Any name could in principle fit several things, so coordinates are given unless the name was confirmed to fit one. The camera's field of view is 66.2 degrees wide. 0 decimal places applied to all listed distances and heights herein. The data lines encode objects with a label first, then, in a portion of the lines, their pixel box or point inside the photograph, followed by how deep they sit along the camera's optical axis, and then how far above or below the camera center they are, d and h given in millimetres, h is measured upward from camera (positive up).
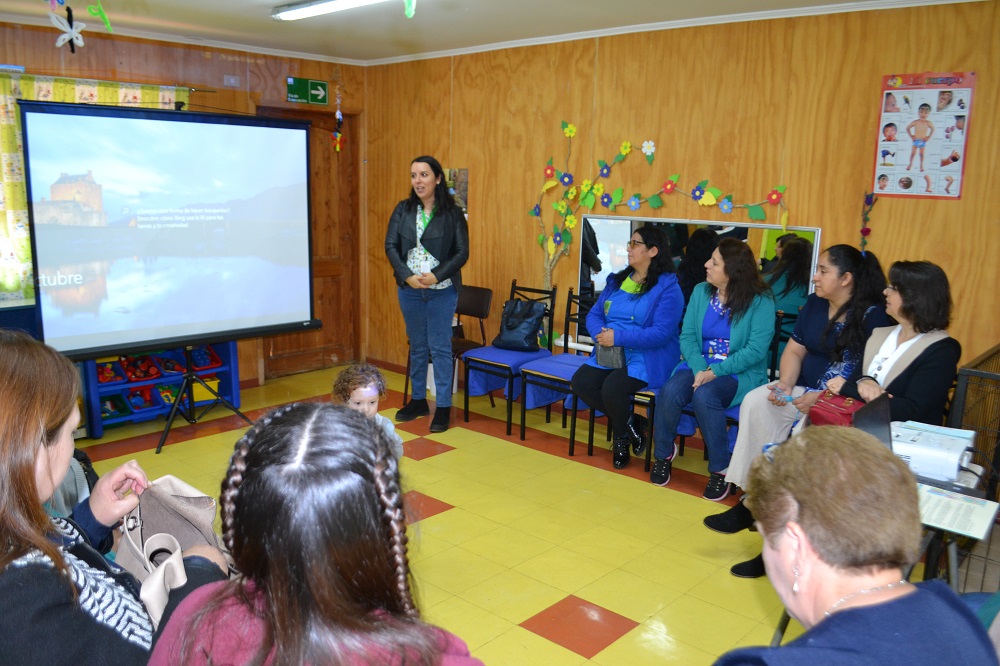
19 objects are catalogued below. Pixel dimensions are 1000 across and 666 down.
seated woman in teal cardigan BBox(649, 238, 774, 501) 3979 -723
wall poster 3770 +425
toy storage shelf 4734 -1179
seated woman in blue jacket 4301 -669
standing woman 4906 -353
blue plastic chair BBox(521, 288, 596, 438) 4641 -965
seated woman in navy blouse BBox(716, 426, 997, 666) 1062 -528
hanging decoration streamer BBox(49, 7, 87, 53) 3639 +824
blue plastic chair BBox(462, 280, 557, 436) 4871 -971
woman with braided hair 874 -411
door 6438 -457
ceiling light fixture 4207 +1108
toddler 2879 -674
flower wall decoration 4500 +99
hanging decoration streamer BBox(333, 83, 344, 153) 6344 +586
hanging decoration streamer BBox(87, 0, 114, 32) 3475 +910
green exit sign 6047 +917
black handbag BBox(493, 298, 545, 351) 5094 -755
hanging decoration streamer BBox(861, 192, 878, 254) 4027 +35
